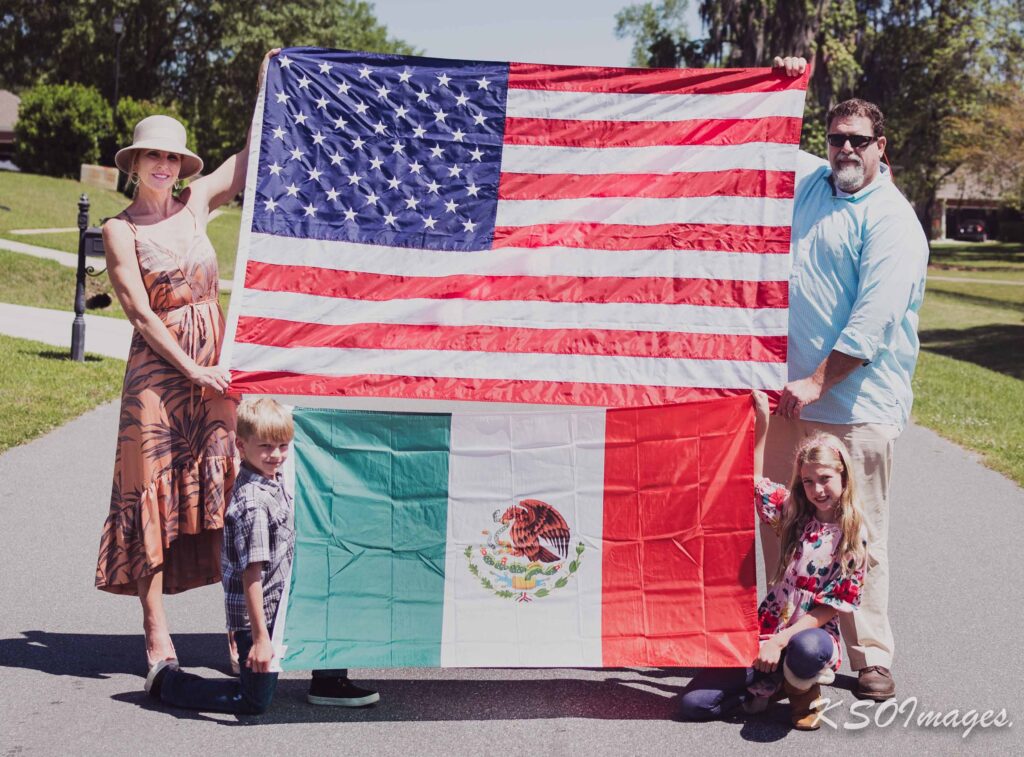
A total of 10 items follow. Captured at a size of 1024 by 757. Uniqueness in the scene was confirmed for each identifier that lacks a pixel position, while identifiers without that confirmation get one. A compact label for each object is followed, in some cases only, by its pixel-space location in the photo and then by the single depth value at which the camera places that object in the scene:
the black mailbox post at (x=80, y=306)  12.76
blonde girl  4.46
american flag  5.00
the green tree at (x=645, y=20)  72.44
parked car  80.12
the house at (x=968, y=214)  77.89
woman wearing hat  4.68
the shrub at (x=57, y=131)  37.25
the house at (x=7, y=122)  56.84
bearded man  4.75
